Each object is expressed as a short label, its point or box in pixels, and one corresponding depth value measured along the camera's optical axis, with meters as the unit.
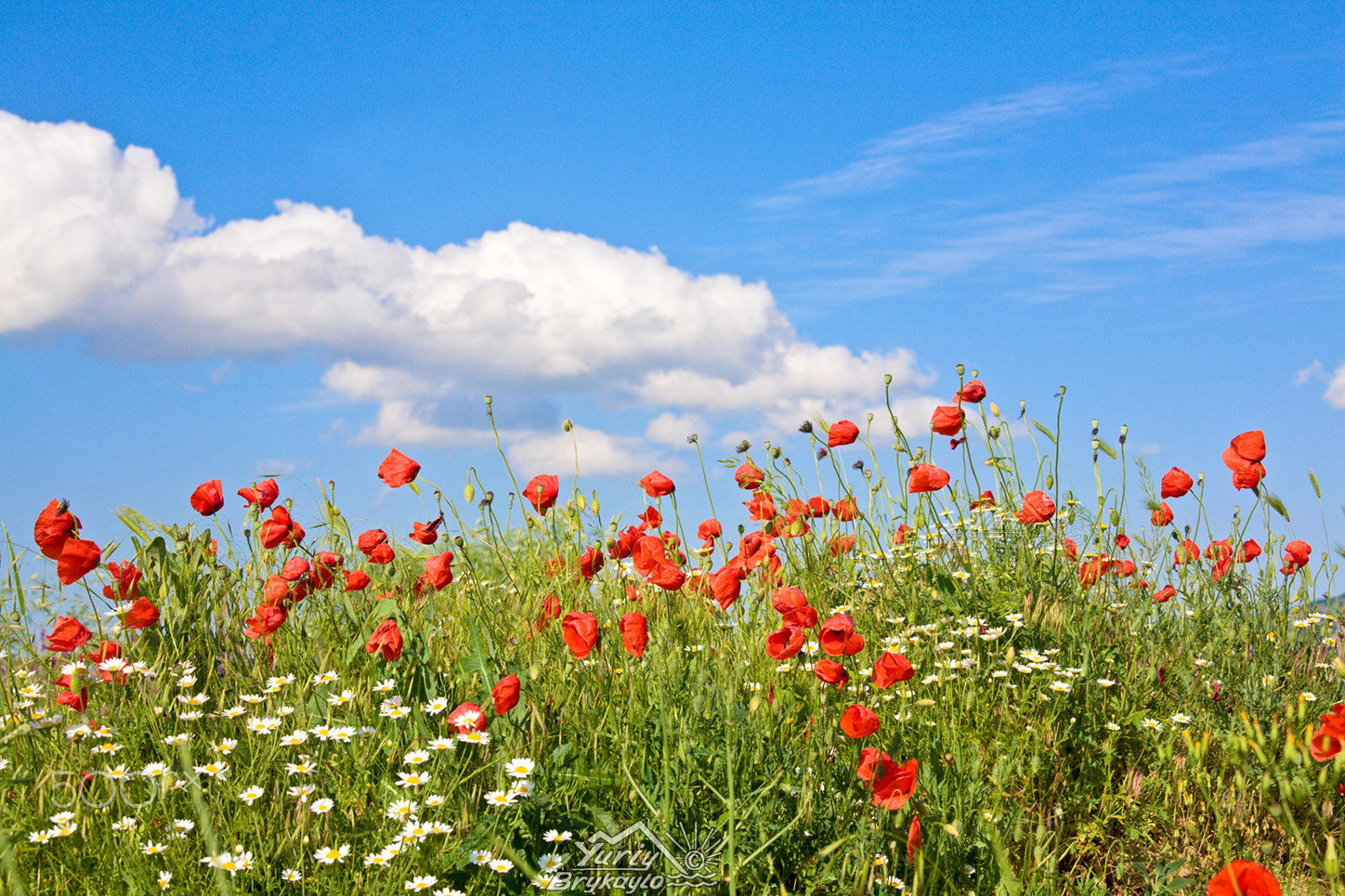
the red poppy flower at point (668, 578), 3.40
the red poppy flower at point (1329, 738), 2.70
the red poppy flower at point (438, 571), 3.84
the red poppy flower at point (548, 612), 3.97
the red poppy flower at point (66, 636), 3.66
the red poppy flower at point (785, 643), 2.89
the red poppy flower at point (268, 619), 3.57
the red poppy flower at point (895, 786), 2.56
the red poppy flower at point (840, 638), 2.92
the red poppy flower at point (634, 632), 3.14
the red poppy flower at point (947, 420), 4.67
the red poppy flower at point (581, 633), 3.07
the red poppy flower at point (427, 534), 4.40
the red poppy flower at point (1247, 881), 2.15
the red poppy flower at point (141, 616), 3.53
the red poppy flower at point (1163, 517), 5.50
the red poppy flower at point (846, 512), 5.17
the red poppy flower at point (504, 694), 2.79
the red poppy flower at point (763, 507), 5.04
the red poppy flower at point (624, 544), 4.37
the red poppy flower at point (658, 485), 4.88
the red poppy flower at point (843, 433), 4.74
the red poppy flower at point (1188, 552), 4.97
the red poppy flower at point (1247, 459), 4.45
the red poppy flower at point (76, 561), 3.59
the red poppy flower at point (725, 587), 3.68
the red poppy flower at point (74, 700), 3.43
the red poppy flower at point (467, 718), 2.78
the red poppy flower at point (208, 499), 4.11
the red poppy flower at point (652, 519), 5.16
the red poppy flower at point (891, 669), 2.93
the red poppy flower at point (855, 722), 2.71
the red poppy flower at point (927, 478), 4.29
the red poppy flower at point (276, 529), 3.98
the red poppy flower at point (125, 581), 3.75
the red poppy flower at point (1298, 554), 5.25
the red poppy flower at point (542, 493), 4.70
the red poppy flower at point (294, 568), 3.79
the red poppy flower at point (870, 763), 2.62
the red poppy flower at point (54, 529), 3.56
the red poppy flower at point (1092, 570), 4.62
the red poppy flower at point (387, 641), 3.14
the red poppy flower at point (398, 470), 4.22
